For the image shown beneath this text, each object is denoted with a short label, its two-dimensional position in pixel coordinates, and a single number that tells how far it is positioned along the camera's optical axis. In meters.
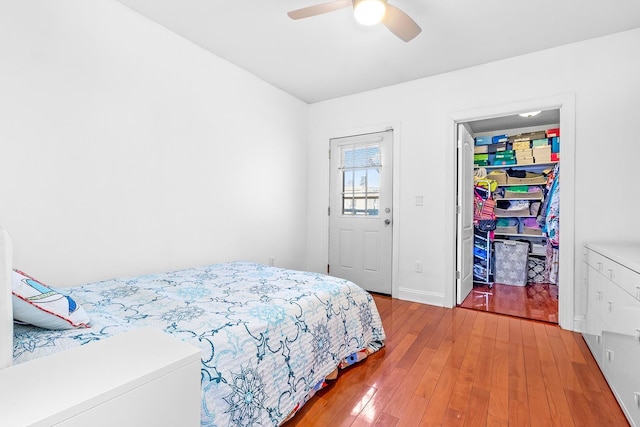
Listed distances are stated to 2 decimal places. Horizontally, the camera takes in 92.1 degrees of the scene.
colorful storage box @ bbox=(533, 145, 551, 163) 4.16
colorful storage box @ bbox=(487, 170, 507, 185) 4.49
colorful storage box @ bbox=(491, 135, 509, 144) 4.49
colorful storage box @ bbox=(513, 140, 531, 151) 4.30
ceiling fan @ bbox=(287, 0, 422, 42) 1.84
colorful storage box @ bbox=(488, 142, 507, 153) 4.51
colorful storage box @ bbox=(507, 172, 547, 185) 4.24
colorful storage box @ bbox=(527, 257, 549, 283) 4.34
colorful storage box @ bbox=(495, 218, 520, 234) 4.51
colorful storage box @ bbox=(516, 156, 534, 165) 4.27
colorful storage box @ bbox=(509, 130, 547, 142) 4.25
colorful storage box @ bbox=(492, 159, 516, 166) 4.43
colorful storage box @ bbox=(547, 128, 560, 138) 4.13
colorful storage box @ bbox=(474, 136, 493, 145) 4.62
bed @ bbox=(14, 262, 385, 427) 1.17
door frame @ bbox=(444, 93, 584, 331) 2.63
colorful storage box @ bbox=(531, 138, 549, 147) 4.20
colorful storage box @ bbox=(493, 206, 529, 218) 4.39
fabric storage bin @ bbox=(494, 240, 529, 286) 4.23
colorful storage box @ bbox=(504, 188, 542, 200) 4.29
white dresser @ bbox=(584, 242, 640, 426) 1.44
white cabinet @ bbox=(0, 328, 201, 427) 0.59
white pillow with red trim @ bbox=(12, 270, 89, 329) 1.07
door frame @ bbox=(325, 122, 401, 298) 3.54
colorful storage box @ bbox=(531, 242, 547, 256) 4.35
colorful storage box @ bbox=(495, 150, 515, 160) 4.43
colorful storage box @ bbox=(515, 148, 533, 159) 4.27
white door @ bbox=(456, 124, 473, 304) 3.30
